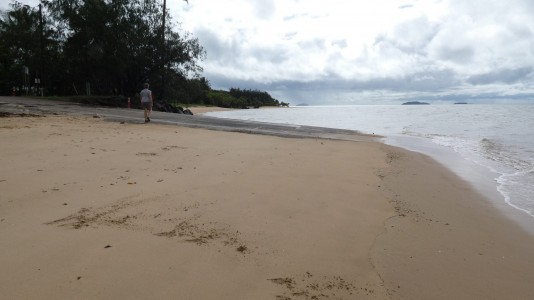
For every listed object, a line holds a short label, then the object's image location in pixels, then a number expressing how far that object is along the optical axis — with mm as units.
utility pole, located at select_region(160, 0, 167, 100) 30253
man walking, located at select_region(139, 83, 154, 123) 16297
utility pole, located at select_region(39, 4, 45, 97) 32656
